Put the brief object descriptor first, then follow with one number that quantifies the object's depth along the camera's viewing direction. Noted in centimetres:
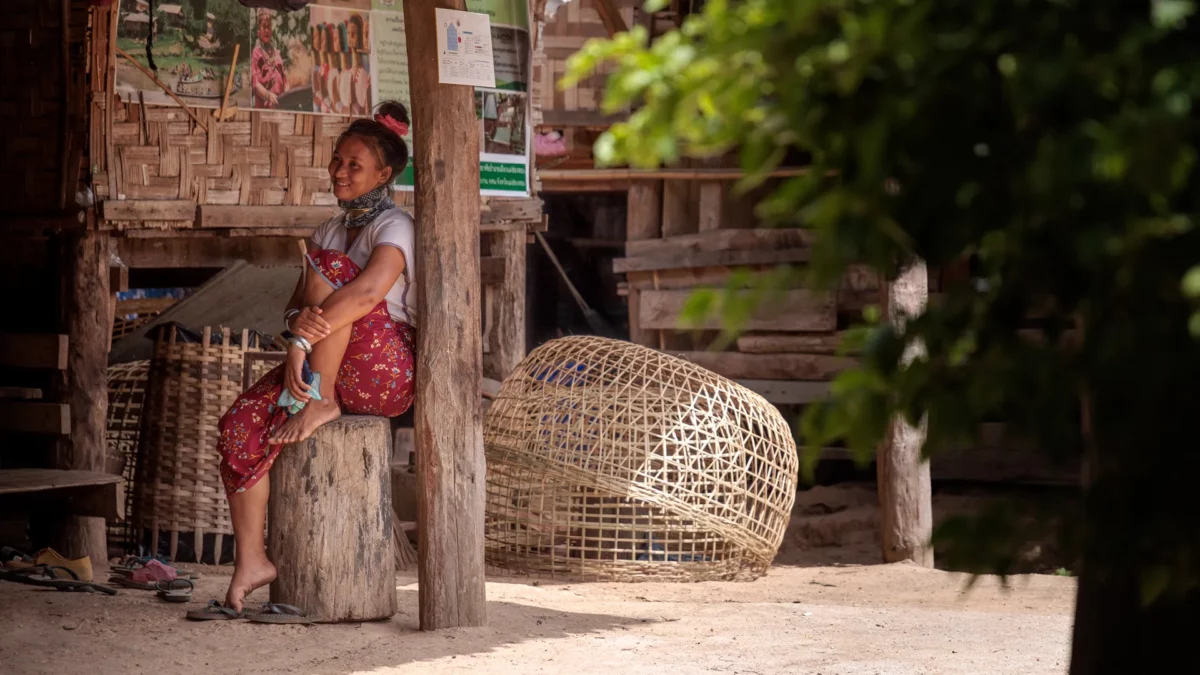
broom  1515
